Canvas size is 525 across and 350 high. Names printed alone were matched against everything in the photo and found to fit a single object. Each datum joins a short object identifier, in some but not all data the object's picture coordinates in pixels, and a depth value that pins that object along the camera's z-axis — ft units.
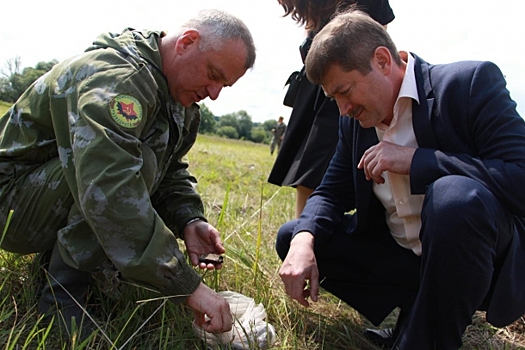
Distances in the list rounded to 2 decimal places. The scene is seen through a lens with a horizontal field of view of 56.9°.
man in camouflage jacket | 4.93
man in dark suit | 5.36
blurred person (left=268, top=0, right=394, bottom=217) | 9.19
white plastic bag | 5.83
